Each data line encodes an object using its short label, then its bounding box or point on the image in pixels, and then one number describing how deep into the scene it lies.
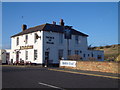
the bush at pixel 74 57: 33.12
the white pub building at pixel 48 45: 32.94
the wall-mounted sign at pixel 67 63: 23.56
